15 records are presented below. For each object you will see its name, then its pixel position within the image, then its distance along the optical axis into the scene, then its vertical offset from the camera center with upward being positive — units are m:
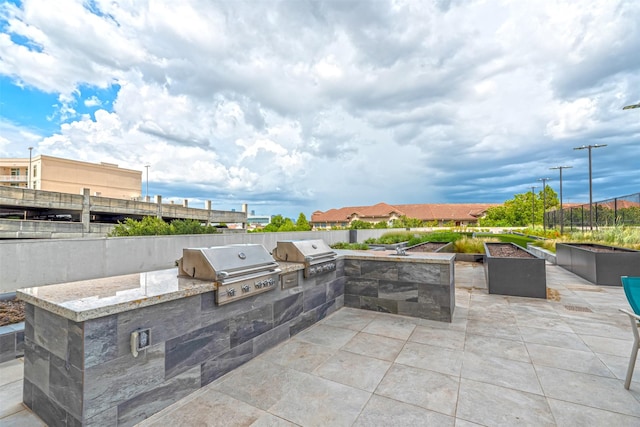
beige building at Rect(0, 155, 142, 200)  35.25 +5.90
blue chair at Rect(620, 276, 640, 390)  1.95 -0.61
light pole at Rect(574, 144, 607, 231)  13.64 +2.03
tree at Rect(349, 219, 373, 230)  24.19 -0.48
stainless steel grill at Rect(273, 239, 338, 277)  3.27 -0.44
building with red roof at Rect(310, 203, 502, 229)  47.87 +1.20
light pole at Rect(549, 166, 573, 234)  17.55 +0.05
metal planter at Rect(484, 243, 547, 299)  4.89 -1.03
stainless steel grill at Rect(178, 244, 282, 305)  2.17 -0.43
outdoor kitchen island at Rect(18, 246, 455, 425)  1.48 -0.82
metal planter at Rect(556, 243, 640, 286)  5.71 -0.96
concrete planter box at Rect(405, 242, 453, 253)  9.29 -1.00
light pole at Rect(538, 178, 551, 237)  23.82 +0.19
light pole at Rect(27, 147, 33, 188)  35.72 +5.20
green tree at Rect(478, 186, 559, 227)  40.78 +1.60
